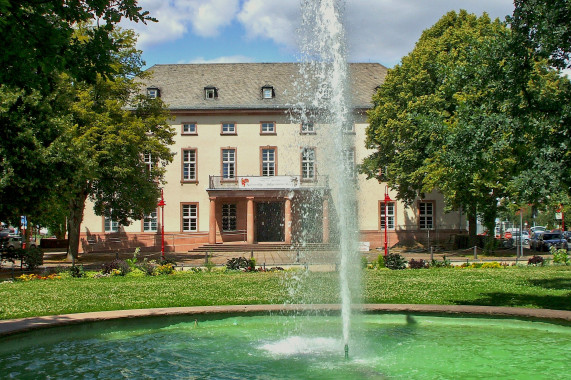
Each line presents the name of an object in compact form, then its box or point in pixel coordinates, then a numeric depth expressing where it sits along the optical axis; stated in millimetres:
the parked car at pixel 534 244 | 40562
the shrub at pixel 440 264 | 23978
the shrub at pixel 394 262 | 23766
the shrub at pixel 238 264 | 23688
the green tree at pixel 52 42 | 8945
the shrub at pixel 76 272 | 21875
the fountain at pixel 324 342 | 8531
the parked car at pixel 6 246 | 26888
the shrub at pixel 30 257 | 25703
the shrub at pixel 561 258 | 24562
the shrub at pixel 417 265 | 23688
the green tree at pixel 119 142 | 30745
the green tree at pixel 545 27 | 11828
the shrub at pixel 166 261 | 23786
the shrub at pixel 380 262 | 23828
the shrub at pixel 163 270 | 22412
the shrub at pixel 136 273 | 21878
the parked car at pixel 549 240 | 39969
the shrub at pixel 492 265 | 23781
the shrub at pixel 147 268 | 22250
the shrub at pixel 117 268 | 22094
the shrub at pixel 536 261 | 24797
